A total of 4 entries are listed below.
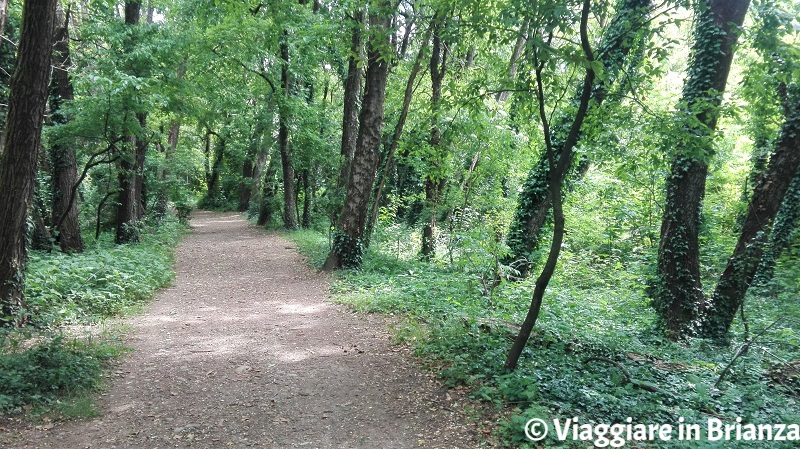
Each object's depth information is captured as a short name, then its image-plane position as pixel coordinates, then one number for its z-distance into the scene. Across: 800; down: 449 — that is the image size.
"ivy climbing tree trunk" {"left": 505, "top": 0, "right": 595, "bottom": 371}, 4.34
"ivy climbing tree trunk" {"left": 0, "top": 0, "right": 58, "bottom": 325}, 5.66
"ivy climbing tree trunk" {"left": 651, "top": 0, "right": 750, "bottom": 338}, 7.33
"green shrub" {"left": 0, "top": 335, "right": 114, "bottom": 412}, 4.45
